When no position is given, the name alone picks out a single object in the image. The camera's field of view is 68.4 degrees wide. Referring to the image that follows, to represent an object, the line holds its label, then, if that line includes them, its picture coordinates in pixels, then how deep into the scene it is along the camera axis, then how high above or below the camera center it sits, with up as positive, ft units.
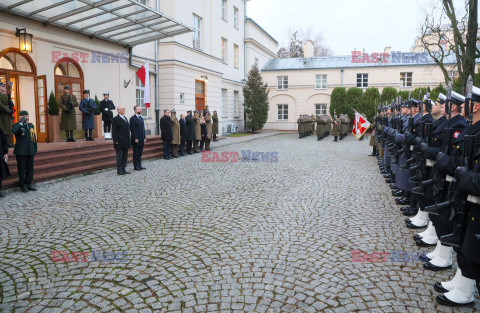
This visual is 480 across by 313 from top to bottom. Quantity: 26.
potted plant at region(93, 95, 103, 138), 47.06 +0.77
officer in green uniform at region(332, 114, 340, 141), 73.20 -0.27
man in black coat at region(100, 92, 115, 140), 45.32 +2.13
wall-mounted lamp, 36.58 +9.48
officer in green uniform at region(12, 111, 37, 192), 26.02 -1.35
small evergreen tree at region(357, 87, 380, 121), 101.61 +6.98
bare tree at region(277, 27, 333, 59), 180.45 +40.25
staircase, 30.14 -2.88
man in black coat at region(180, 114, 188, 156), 48.62 -0.75
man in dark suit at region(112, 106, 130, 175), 34.88 -0.75
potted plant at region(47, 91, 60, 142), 40.19 +1.30
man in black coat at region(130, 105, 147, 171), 37.19 -0.78
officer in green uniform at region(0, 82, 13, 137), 30.19 +1.62
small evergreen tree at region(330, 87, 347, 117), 105.19 +8.20
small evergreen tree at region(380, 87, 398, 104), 100.07 +9.34
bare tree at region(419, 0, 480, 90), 42.06 +11.60
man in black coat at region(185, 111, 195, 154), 50.62 -0.22
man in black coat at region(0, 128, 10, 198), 24.85 -1.76
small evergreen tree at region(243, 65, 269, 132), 96.94 +7.88
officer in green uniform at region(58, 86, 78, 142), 40.47 +2.10
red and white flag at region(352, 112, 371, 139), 48.28 +0.19
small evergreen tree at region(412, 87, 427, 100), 90.20 +8.67
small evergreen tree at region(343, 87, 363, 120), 103.09 +8.11
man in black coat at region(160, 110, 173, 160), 44.32 -0.53
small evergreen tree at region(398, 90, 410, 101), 96.22 +8.78
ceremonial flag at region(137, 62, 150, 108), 50.98 +7.74
